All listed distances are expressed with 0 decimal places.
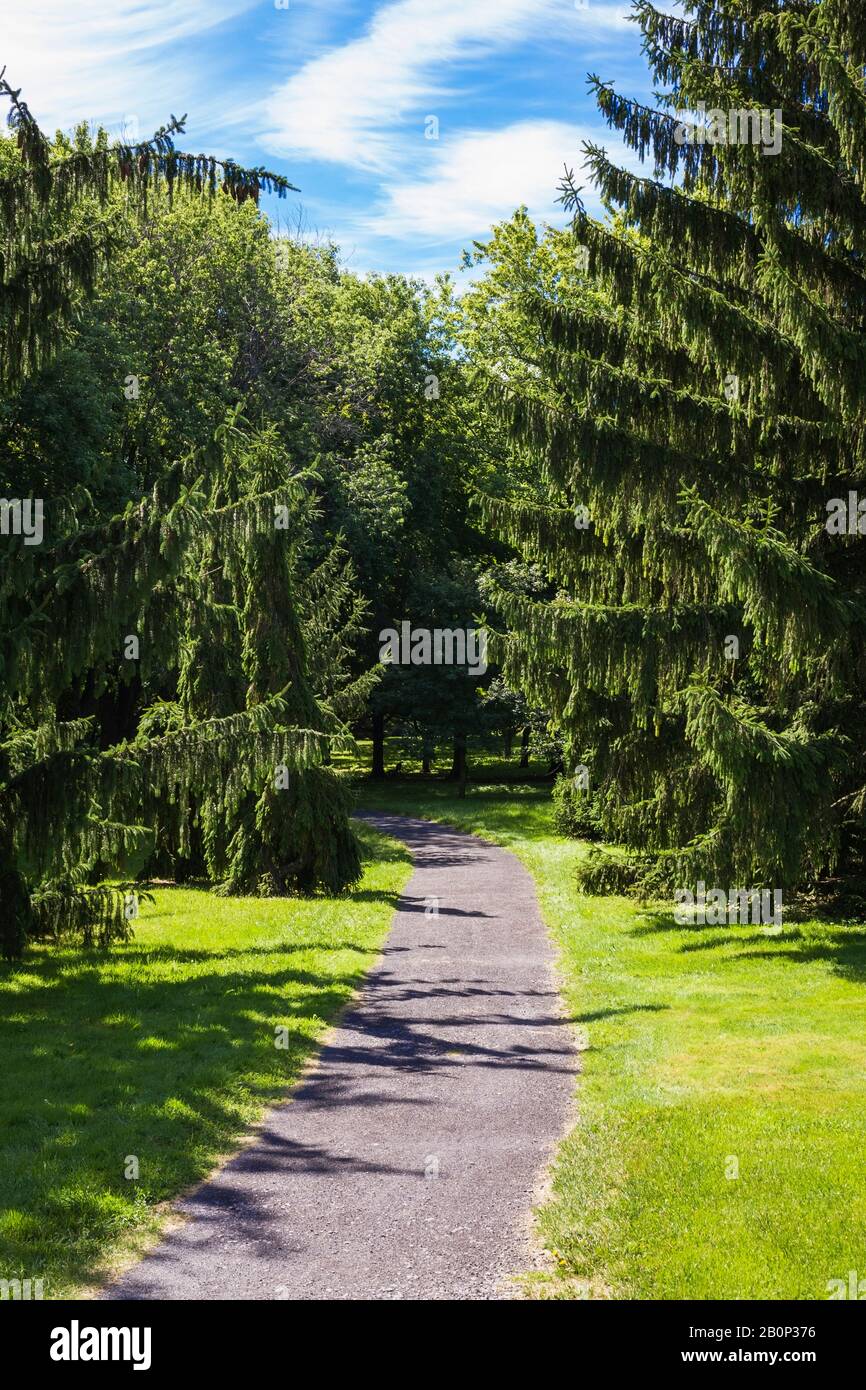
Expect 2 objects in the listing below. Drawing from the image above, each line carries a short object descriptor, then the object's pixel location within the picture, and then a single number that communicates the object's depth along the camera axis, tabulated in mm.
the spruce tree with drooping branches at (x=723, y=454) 12795
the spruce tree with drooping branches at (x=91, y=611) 11000
